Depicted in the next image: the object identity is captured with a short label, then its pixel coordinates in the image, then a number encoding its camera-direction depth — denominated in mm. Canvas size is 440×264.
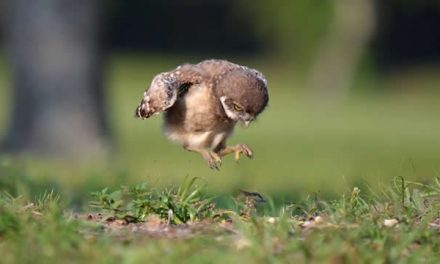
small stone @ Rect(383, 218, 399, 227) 14921
